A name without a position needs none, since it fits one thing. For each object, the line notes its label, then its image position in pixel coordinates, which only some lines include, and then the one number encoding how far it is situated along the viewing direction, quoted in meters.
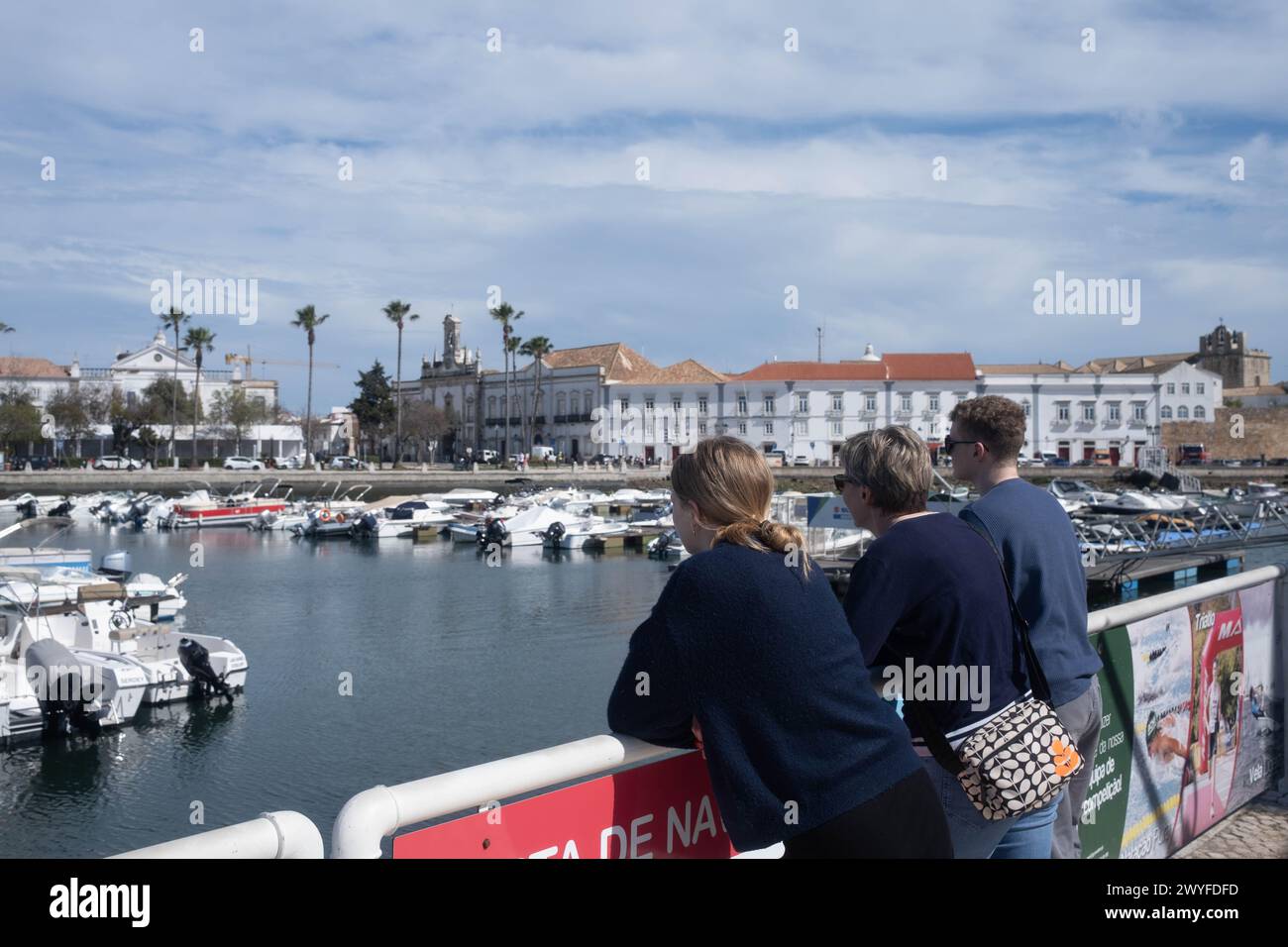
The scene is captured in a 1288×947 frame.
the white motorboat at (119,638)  20.53
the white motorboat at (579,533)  50.91
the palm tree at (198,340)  86.31
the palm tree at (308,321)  82.31
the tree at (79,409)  89.19
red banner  2.54
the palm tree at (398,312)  89.56
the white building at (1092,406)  84.12
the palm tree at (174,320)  82.62
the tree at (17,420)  86.38
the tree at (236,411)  94.75
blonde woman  2.48
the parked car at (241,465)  86.62
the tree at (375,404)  102.25
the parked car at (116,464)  85.88
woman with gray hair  3.07
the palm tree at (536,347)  91.50
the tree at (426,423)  101.25
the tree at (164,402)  93.69
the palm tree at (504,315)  86.94
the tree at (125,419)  92.56
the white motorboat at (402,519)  56.34
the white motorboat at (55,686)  18.08
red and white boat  60.06
